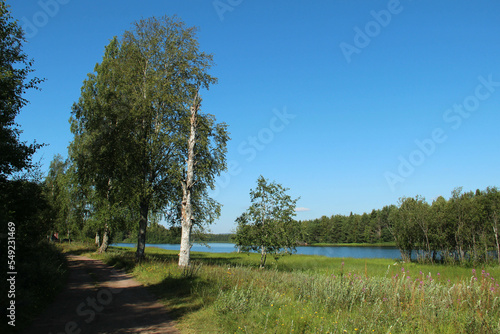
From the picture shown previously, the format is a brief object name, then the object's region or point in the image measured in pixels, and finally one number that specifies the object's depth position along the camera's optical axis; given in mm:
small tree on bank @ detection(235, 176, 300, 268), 23984
